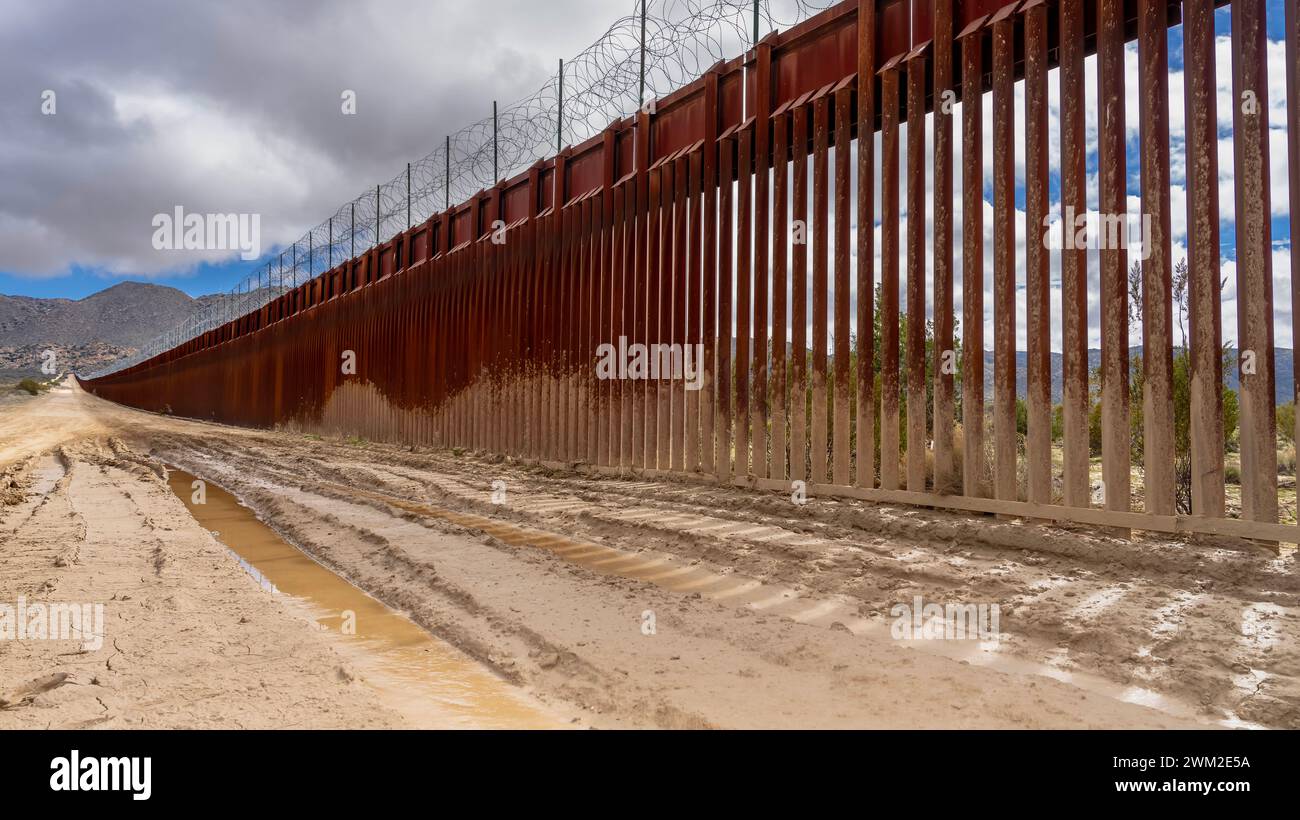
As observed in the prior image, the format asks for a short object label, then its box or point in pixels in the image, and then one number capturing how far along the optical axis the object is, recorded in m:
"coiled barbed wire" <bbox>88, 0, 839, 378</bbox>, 10.94
